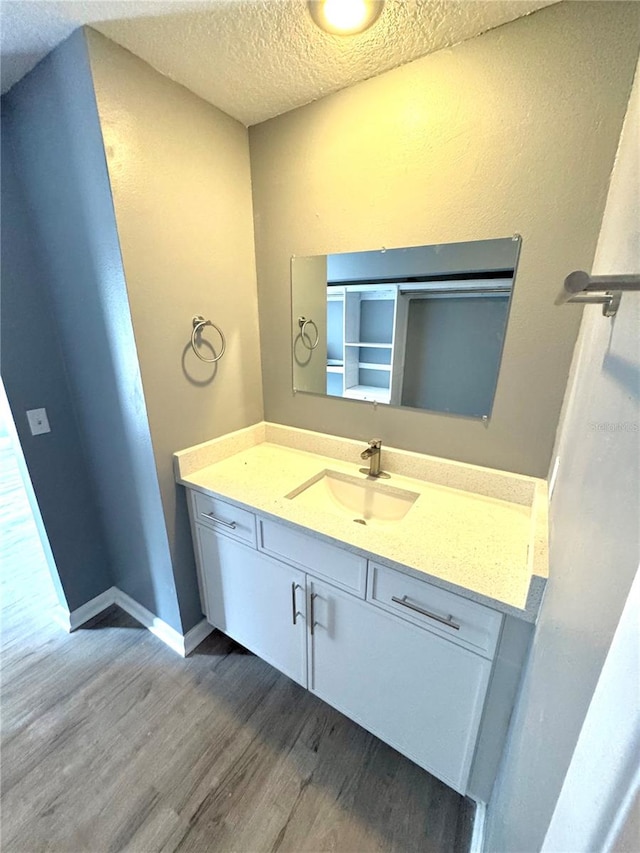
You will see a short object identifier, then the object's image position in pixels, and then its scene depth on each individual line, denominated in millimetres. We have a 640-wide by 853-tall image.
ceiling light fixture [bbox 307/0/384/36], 879
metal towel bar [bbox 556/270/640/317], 348
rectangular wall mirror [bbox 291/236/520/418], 1151
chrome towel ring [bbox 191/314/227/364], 1377
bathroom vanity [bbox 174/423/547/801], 901
